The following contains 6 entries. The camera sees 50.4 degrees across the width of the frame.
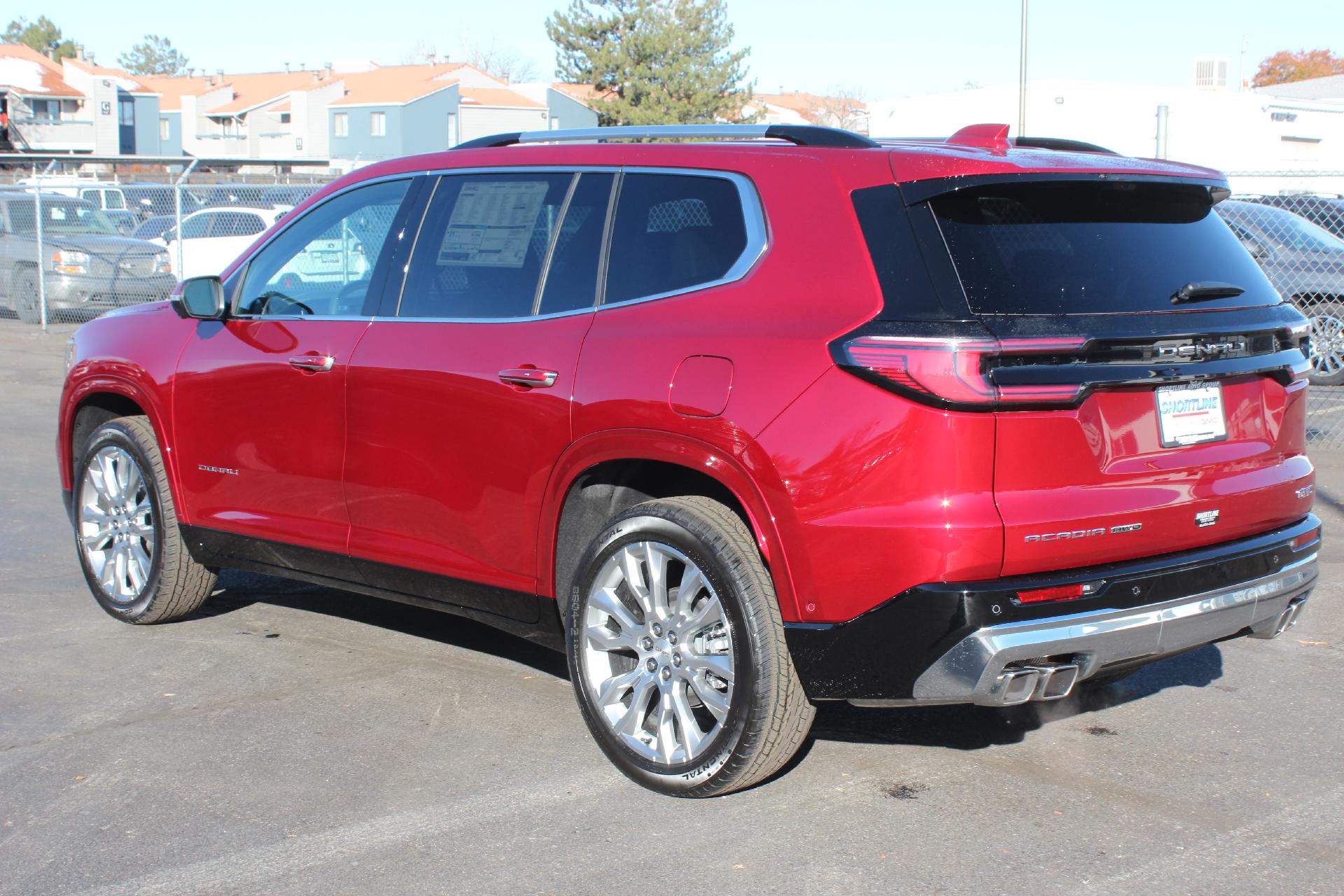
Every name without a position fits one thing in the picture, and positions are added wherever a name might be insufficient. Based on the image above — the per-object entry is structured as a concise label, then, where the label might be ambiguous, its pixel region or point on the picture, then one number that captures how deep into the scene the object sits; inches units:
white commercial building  1670.8
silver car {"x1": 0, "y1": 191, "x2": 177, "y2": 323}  747.4
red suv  139.8
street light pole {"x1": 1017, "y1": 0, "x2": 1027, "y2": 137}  660.7
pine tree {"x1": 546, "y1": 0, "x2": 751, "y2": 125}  2568.9
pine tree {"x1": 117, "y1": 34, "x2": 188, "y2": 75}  5851.4
